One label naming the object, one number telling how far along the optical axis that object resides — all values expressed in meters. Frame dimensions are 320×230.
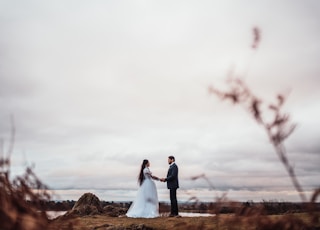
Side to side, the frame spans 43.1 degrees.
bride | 18.92
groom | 17.85
